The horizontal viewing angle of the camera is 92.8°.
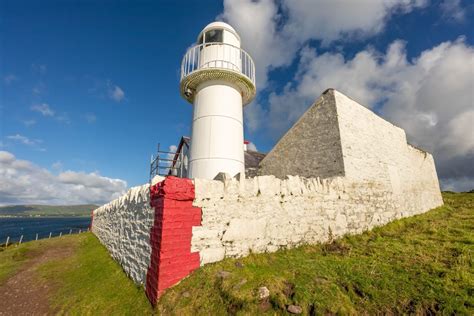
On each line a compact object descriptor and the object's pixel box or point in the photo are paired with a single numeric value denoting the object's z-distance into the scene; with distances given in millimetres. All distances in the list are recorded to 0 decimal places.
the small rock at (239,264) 5089
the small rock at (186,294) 4320
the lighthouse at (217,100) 9141
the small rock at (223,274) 4605
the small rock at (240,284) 4247
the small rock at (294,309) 3686
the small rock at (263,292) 4042
